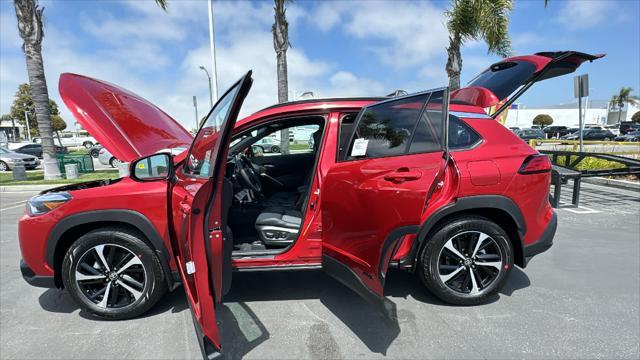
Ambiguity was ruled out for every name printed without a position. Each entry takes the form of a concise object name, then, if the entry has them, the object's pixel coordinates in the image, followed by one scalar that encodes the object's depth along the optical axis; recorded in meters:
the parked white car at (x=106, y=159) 14.01
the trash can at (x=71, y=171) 10.75
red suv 2.12
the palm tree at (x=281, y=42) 10.27
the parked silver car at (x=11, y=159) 14.84
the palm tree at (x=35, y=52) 9.29
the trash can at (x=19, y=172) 10.41
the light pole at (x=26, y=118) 48.02
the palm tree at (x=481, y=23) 9.97
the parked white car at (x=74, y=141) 44.87
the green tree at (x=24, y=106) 49.28
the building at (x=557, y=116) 59.53
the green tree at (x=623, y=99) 59.38
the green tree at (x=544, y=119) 54.41
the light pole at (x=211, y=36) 13.01
